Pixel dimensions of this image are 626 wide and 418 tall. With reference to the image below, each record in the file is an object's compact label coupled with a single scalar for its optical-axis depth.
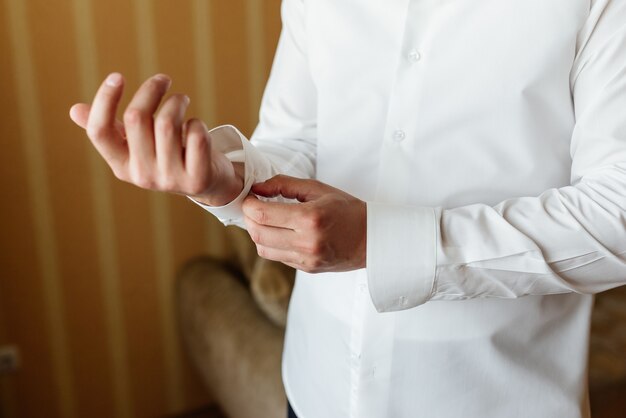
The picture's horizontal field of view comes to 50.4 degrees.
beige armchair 1.83
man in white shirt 0.69
